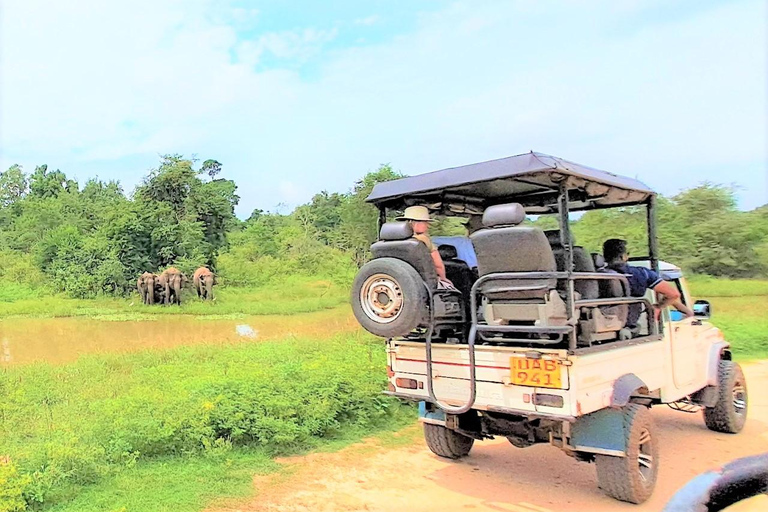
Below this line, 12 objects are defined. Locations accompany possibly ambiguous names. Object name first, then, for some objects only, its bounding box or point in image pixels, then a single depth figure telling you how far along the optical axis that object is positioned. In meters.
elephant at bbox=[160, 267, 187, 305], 26.11
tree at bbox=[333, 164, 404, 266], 28.68
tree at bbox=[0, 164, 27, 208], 53.41
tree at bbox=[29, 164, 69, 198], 50.69
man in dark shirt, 5.44
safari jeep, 4.22
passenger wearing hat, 4.96
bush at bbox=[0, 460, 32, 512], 4.16
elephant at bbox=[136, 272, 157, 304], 26.33
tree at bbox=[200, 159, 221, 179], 60.05
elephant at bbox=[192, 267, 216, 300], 27.17
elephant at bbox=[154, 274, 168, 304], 26.41
